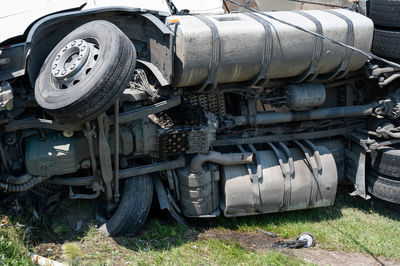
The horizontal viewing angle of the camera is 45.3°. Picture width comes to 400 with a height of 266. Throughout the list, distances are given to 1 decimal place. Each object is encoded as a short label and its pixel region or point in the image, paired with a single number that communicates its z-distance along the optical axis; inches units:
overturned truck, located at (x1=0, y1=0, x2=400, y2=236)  197.9
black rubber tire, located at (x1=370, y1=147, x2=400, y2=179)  248.5
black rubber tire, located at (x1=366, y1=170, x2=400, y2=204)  250.5
